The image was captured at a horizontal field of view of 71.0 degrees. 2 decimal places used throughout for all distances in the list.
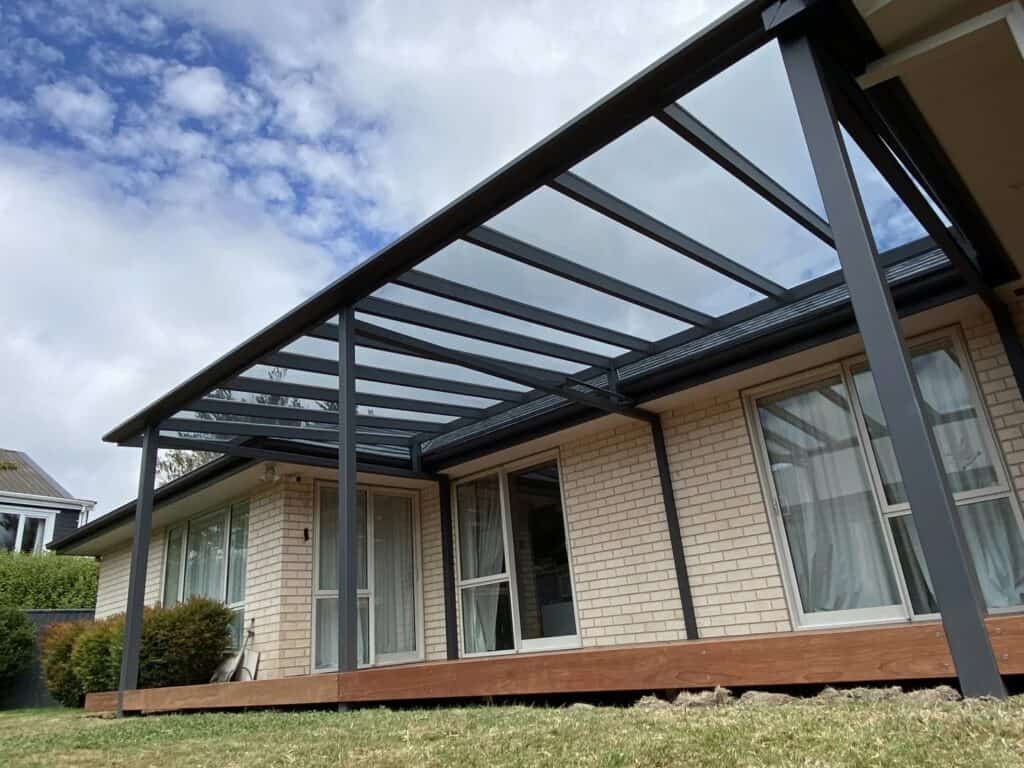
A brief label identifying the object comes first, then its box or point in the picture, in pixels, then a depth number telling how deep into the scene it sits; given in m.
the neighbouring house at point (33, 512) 20.81
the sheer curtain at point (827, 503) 5.29
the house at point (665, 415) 2.81
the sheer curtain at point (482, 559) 7.75
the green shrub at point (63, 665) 9.07
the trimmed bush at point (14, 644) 10.34
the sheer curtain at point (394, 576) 8.19
